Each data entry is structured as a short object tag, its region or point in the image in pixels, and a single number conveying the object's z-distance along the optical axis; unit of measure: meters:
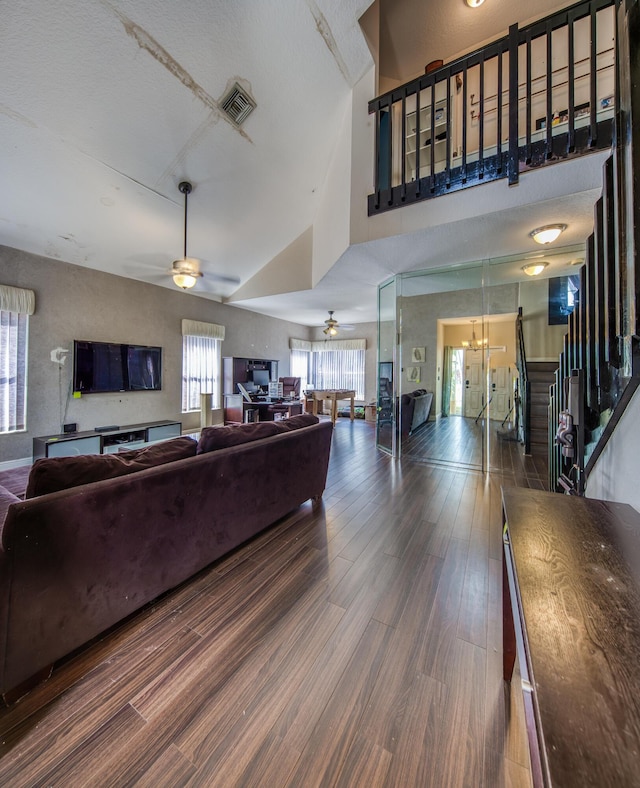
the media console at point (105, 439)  3.60
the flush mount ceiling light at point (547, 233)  2.91
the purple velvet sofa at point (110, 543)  1.12
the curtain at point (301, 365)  8.65
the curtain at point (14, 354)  3.57
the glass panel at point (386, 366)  4.54
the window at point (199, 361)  5.64
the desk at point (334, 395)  6.94
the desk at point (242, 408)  6.12
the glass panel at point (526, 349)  4.49
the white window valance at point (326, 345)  8.48
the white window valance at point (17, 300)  3.53
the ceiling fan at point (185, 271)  3.41
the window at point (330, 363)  8.68
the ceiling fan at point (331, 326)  6.77
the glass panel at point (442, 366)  4.48
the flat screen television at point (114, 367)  4.21
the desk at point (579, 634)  0.40
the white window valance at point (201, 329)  5.52
